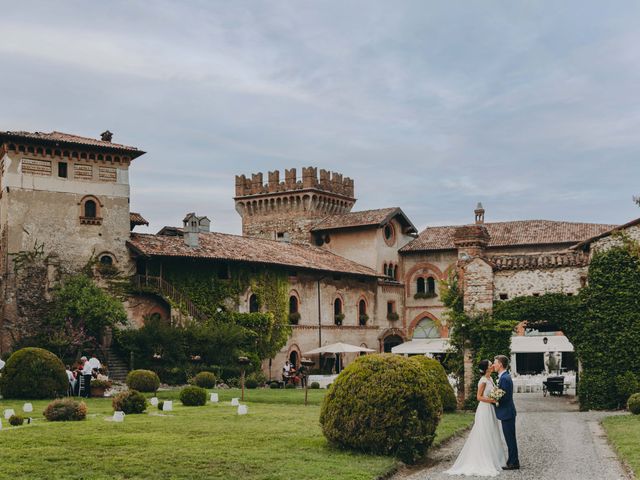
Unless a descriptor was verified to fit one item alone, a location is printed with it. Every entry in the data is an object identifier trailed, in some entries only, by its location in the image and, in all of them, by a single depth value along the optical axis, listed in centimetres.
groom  1529
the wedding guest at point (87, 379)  2923
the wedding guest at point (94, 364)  3030
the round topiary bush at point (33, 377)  2741
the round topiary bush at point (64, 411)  2030
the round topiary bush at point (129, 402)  2223
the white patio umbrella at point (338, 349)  4416
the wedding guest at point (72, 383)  2934
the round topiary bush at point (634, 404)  2330
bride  1482
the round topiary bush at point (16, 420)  1920
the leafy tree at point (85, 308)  3859
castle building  2833
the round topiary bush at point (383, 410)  1575
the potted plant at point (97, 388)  2942
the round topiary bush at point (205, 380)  3484
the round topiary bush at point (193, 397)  2550
